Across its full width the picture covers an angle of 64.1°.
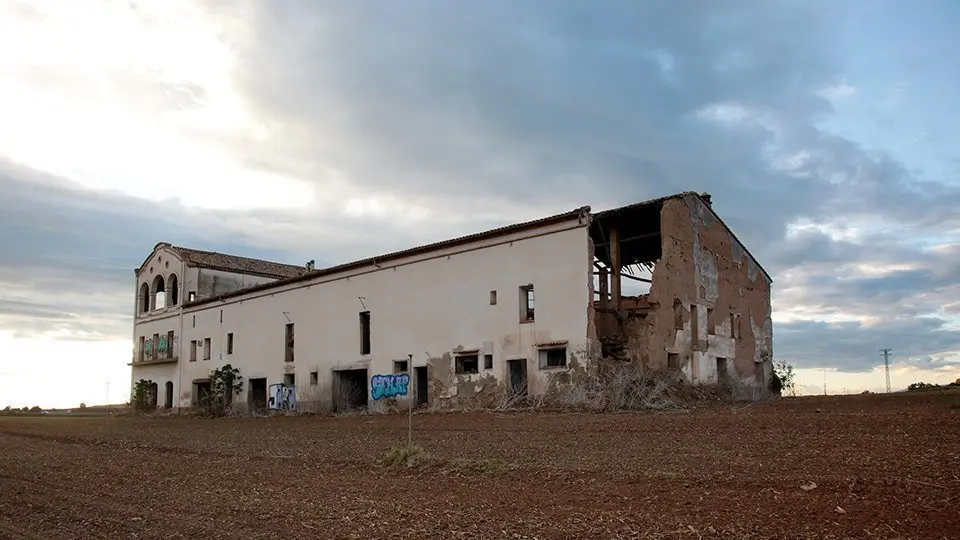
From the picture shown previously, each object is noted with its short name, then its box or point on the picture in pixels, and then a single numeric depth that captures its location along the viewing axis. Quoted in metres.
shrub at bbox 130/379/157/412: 52.03
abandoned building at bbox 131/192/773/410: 27.83
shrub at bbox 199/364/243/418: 43.09
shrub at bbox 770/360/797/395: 38.16
